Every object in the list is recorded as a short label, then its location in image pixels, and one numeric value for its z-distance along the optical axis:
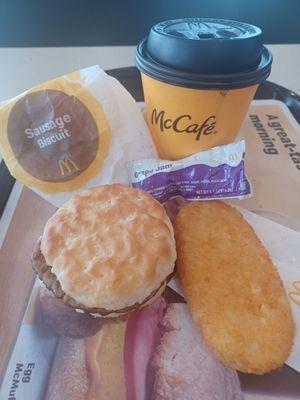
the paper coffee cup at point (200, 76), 0.19
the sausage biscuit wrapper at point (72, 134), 0.22
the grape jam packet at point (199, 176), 0.22
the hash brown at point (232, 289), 0.16
